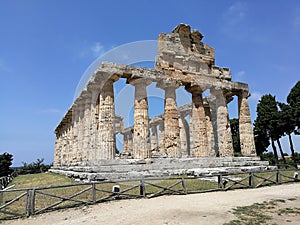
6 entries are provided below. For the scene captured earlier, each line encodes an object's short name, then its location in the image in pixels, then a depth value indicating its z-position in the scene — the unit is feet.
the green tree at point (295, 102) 103.96
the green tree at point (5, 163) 120.45
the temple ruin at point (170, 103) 55.21
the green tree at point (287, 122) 105.81
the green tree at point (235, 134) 136.56
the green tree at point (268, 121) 112.06
